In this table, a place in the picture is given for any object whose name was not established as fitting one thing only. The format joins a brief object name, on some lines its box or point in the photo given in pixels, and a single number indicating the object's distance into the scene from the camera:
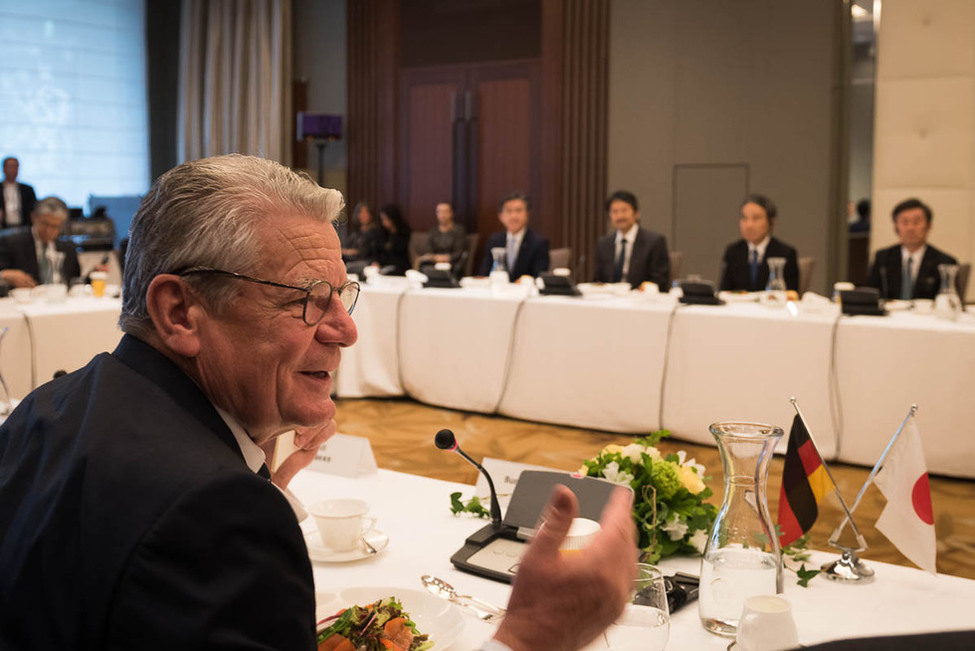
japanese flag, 1.51
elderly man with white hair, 0.82
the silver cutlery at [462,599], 1.36
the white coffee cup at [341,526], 1.59
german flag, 1.54
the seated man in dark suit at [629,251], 6.24
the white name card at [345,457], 2.03
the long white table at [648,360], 4.11
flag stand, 1.51
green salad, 1.15
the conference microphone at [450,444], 1.60
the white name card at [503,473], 1.81
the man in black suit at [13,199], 9.24
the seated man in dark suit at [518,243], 6.82
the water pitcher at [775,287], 4.64
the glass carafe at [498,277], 5.40
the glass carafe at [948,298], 4.27
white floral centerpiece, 1.55
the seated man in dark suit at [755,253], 5.79
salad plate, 1.28
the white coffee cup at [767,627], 1.11
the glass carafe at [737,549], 1.28
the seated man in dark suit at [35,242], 5.66
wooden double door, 9.69
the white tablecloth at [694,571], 1.33
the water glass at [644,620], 1.13
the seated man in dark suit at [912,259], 5.48
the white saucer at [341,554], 1.58
